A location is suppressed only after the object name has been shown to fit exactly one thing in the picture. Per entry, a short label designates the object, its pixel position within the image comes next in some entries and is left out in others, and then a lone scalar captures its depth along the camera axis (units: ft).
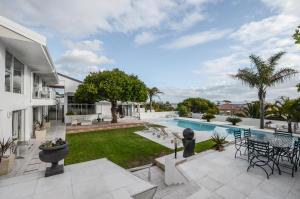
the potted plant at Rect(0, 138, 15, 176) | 16.96
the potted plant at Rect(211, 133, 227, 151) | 23.67
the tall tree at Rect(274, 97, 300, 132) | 36.57
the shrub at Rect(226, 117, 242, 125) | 53.52
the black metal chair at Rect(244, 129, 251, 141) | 25.24
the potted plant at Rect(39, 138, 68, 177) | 13.90
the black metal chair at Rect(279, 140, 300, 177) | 16.77
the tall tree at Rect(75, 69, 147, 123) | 47.60
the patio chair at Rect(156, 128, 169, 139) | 35.71
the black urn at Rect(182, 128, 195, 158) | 20.92
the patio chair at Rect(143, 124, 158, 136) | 39.46
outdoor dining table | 16.91
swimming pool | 49.09
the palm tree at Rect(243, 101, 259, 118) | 56.32
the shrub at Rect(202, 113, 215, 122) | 62.92
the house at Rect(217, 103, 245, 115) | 136.26
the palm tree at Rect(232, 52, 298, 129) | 43.23
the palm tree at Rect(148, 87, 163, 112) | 94.85
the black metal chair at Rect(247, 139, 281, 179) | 16.57
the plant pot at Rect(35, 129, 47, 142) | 32.57
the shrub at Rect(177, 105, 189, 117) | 82.27
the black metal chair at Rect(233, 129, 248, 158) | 24.18
